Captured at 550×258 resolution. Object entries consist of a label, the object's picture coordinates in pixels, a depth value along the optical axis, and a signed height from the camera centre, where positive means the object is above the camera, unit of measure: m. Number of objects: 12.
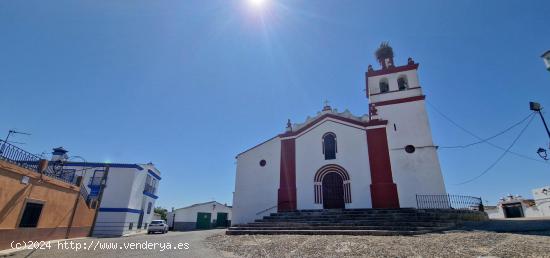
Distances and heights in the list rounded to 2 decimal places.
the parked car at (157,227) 21.48 -0.15
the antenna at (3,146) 9.31 +2.48
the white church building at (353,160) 17.28 +4.55
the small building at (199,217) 32.28 +1.02
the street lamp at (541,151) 11.49 +3.28
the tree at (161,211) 45.57 +2.40
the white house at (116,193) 20.31 +2.36
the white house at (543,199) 25.30 +2.95
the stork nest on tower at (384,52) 22.72 +14.21
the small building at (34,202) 9.54 +0.84
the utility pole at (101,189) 18.04 +2.45
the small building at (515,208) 27.09 +2.39
